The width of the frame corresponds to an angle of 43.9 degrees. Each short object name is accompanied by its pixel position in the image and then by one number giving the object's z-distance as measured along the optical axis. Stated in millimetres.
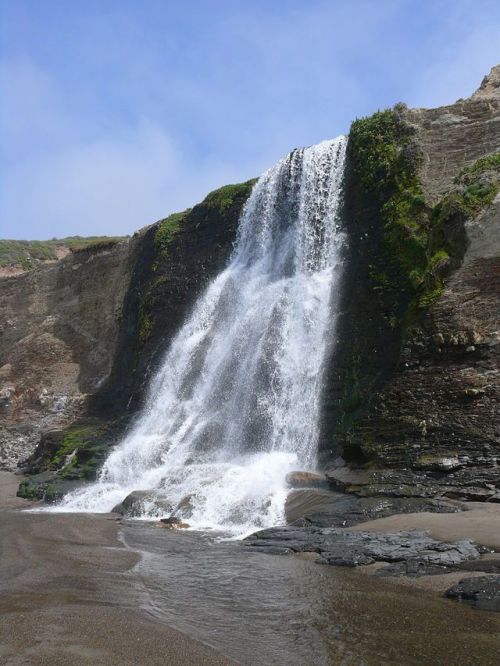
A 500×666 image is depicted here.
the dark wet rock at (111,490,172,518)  14328
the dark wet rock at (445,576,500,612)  6125
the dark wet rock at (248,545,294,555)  9470
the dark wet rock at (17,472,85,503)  18188
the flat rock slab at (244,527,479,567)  7910
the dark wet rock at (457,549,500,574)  7145
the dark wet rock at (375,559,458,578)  7439
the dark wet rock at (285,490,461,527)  10633
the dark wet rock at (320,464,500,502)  10828
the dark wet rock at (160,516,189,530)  12562
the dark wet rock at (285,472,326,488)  13633
